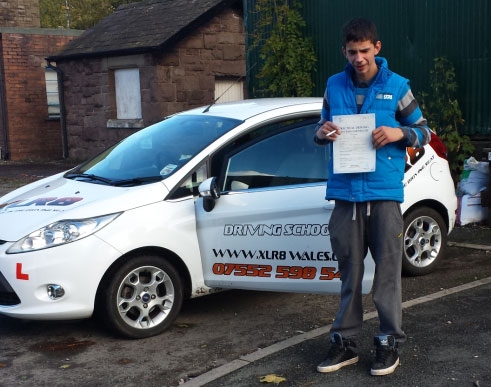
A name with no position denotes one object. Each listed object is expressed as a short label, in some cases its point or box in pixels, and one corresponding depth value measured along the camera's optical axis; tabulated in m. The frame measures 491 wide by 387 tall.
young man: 4.09
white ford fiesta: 4.99
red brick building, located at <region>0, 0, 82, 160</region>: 21.28
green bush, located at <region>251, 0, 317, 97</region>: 12.02
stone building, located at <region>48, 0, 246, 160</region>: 16.69
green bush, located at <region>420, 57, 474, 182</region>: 9.93
